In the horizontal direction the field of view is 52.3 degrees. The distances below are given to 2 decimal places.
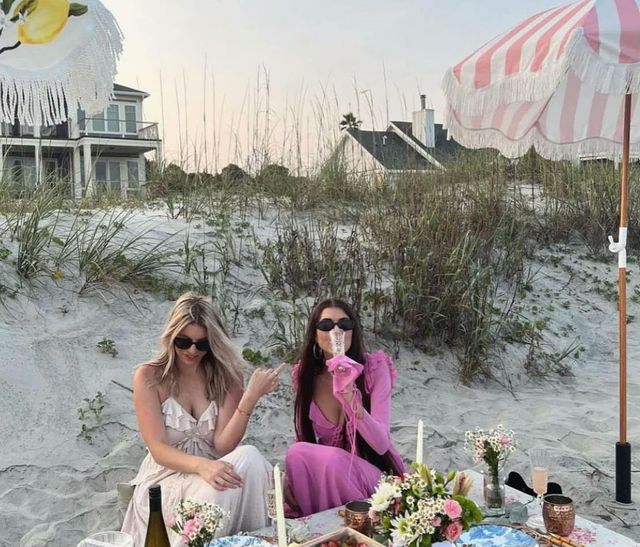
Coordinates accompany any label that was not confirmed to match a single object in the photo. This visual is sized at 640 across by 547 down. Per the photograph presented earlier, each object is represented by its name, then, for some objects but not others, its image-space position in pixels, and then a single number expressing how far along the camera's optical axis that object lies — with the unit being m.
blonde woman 2.51
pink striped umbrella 2.43
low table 2.14
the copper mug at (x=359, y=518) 2.07
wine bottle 1.90
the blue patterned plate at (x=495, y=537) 2.02
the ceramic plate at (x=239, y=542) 2.04
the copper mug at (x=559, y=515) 2.08
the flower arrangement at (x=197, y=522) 1.70
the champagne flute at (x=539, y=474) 2.21
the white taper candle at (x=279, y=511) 1.88
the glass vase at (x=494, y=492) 2.28
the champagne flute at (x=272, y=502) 2.06
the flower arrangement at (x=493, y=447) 2.24
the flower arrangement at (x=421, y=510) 1.64
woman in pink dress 2.67
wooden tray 1.93
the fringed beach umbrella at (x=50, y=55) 2.04
